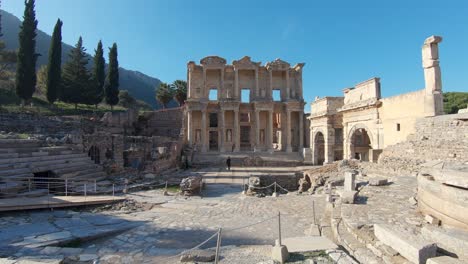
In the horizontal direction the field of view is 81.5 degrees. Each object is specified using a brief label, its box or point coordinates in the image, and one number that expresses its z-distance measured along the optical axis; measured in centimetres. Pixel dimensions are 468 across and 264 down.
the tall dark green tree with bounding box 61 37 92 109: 3816
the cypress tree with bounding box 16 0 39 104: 3216
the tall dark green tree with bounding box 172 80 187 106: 4772
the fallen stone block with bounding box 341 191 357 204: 842
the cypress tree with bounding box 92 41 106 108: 4102
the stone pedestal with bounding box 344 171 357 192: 992
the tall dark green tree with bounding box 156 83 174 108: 4797
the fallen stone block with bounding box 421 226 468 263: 422
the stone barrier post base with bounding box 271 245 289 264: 467
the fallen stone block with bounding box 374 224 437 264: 418
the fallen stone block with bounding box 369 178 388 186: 1058
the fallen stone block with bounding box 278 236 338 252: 507
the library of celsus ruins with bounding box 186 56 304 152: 3219
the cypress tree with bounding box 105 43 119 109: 4256
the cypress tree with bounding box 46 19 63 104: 3500
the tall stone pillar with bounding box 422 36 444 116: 1268
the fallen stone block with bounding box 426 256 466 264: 389
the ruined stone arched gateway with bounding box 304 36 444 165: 1277
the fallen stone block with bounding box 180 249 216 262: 496
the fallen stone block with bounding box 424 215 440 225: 574
